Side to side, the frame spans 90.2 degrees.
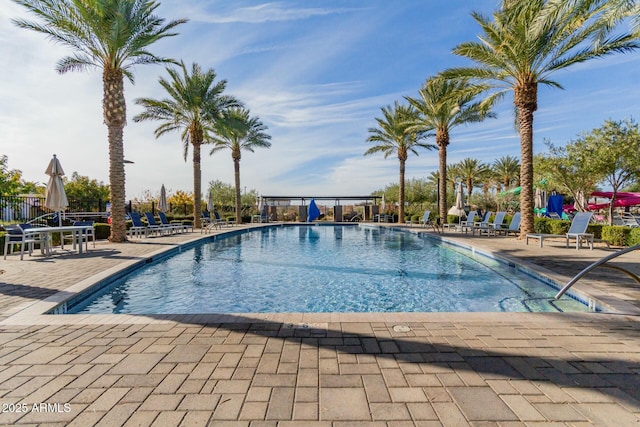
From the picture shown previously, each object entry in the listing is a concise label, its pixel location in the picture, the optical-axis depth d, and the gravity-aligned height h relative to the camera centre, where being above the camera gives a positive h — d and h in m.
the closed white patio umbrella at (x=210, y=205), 20.32 +0.43
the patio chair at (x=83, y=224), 9.46 -0.34
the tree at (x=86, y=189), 24.81 +1.97
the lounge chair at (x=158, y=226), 13.68 -0.61
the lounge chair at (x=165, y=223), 14.64 -0.54
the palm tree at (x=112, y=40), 9.34 +5.54
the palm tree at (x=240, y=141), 22.58 +5.11
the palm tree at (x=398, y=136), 21.70 +5.24
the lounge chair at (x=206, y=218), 19.30 -0.38
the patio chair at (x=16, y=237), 7.71 -0.60
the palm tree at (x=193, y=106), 16.27 +5.57
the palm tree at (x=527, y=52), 9.24 +5.16
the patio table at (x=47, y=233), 7.43 -0.48
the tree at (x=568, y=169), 14.62 +1.96
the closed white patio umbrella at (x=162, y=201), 16.11 +0.56
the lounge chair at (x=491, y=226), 13.45 -0.74
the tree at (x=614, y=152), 13.13 +2.35
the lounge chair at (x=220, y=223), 19.27 -0.69
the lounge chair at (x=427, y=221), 19.46 -0.71
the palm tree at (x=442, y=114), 17.78 +5.47
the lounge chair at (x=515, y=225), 12.52 -0.66
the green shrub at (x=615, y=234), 9.52 -0.83
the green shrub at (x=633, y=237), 8.98 -0.85
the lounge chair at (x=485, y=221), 14.03 -0.61
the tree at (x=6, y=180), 15.00 +1.64
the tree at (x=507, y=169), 31.31 +3.99
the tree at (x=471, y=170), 32.59 +3.97
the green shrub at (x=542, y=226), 13.25 -0.75
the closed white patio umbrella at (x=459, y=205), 18.29 +0.23
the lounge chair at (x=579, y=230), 8.94 -0.64
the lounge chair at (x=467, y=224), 15.48 -0.74
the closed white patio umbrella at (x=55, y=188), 8.91 +0.71
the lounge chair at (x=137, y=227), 12.63 -0.58
